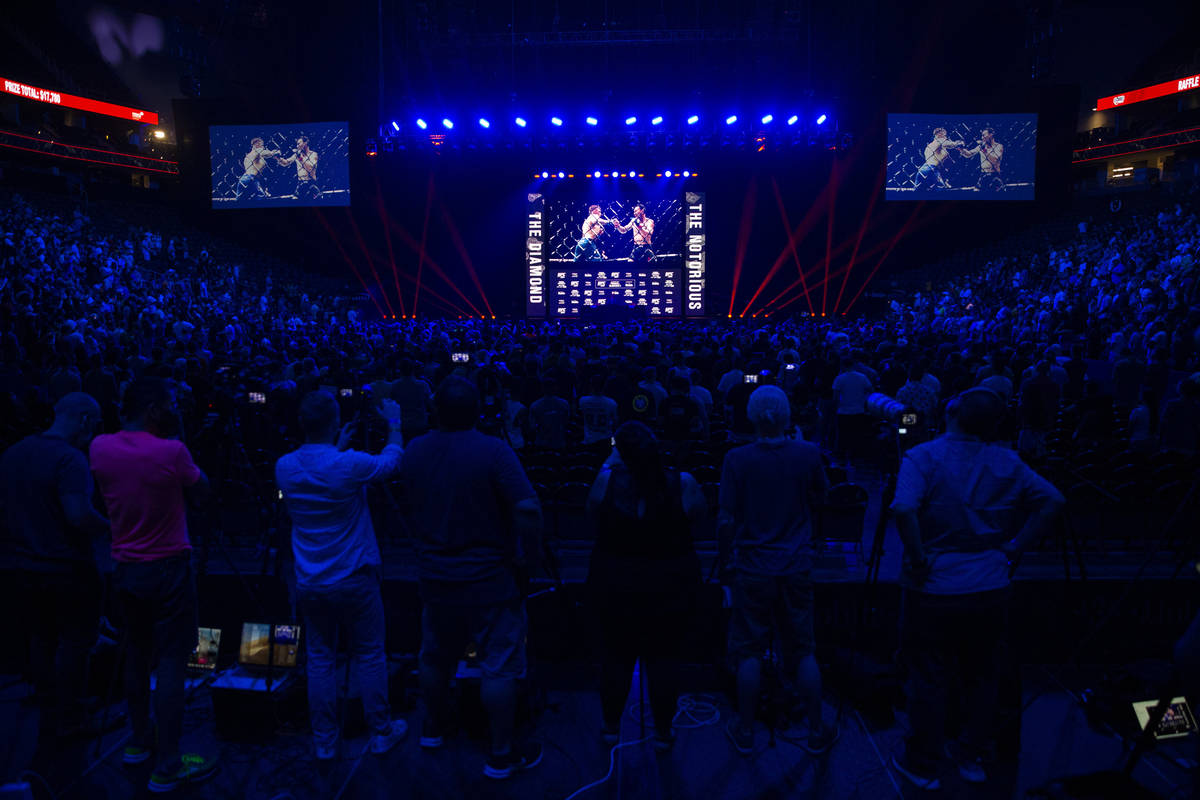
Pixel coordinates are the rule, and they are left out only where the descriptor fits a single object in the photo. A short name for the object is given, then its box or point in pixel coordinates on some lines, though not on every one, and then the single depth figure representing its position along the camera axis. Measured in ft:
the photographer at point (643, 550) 11.31
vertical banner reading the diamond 88.99
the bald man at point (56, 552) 11.66
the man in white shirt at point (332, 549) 11.39
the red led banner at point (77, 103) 89.39
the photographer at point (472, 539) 11.08
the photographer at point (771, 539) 11.73
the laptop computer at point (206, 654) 15.17
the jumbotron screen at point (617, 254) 87.56
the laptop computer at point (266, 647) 13.75
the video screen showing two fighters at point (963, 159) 76.13
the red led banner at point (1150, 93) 90.23
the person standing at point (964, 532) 10.72
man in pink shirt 11.37
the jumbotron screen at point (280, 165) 78.48
